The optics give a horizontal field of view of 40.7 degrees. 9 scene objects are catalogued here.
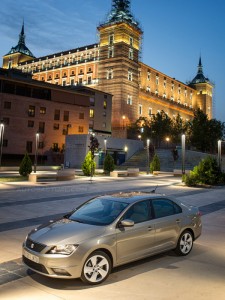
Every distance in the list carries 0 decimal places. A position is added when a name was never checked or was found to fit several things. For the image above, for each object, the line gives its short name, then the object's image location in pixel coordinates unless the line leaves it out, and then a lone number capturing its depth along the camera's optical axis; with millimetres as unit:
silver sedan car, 5410
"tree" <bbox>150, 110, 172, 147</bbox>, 73750
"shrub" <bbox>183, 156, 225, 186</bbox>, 25094
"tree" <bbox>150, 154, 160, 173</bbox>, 41938
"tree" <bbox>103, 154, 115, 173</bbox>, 38344
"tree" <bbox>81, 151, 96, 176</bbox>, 33906
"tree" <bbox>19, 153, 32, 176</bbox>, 29781
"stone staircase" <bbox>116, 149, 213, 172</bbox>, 55625
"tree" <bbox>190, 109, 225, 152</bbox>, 71056
